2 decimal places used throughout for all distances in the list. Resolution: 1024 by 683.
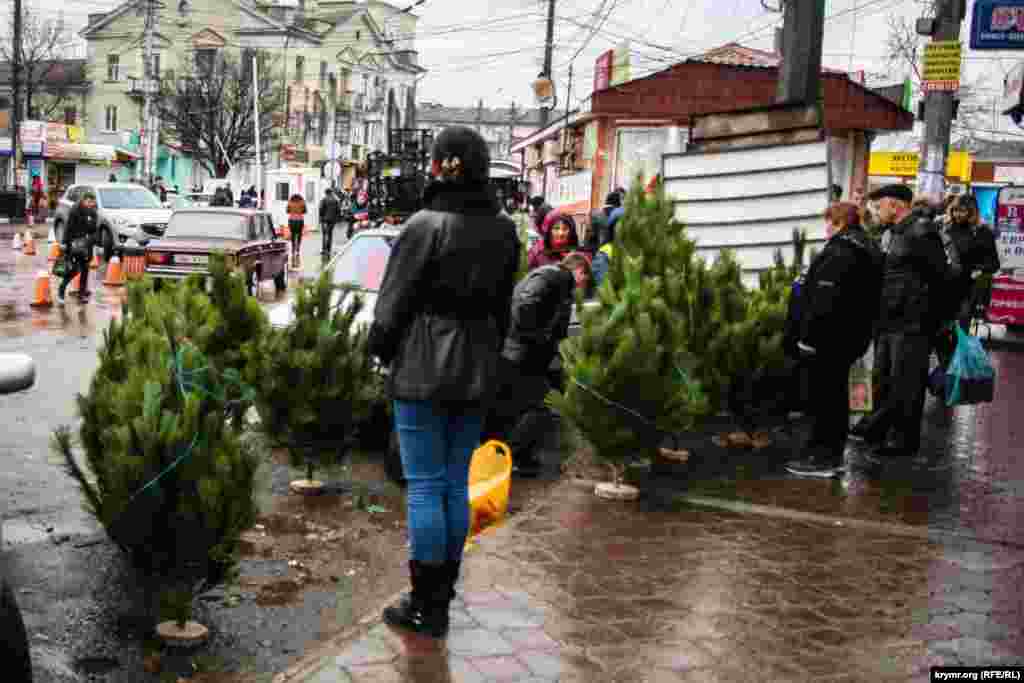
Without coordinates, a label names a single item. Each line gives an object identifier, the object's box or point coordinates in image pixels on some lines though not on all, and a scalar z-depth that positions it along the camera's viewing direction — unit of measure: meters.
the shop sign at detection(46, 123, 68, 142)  56.68
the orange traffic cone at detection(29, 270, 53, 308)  18.20
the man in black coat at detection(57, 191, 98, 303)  19.09
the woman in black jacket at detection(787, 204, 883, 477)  7.78
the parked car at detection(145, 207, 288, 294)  19.25
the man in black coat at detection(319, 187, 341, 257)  32.69
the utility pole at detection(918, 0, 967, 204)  14.55
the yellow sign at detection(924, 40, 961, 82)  14.29
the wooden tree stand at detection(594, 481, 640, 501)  7.20
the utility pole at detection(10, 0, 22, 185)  46.06
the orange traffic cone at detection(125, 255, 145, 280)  22.45
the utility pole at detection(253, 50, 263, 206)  43.88
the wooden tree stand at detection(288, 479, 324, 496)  7.41
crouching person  7.84
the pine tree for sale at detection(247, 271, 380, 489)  7.09
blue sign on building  14.66
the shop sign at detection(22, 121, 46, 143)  54.69
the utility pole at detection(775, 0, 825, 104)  10.12
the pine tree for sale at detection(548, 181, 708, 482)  6.93
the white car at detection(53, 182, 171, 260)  28.67
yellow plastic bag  6.22
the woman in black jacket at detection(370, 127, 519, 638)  4.47
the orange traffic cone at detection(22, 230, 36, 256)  29.14
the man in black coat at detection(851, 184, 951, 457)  8.70
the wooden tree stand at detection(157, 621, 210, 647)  4.70
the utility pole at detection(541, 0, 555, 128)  44.00
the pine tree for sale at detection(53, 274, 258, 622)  4.62
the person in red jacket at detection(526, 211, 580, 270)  8.40
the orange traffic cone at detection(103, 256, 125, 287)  22.77
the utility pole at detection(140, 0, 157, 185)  41.69
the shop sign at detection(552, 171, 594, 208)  25.22
